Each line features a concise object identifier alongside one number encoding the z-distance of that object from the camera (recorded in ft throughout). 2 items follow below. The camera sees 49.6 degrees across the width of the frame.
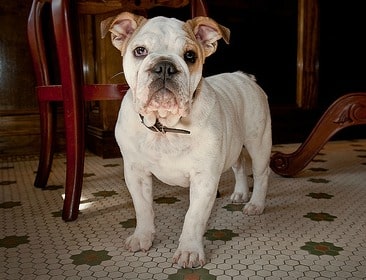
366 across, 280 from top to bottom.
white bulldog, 3.04
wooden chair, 4.15
